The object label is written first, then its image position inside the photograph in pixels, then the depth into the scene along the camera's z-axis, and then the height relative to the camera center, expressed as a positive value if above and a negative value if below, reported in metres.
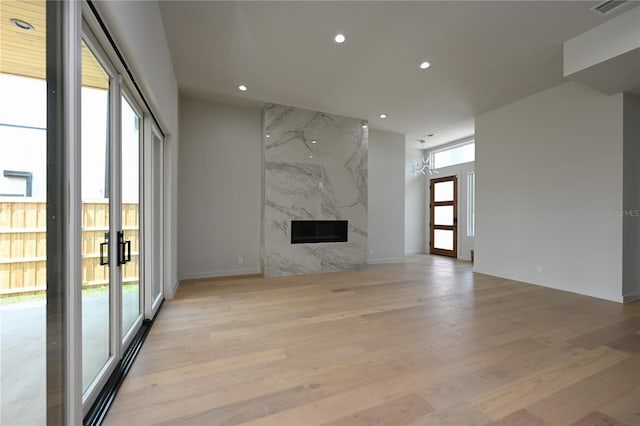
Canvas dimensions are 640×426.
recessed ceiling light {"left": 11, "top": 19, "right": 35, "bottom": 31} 1.01 +0.73
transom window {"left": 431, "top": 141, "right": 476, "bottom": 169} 7.20 +1.67
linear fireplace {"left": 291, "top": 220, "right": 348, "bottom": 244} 5.29 -0.38
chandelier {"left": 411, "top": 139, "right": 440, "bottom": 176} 8.20 +1.45
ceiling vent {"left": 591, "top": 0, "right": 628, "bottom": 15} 2.50 +1.99
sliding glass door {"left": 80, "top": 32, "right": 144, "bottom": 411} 1.62 -0.02
